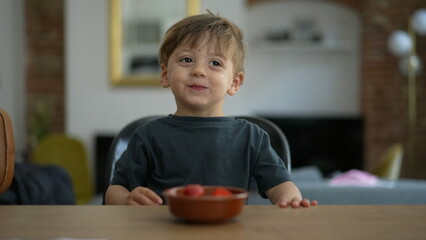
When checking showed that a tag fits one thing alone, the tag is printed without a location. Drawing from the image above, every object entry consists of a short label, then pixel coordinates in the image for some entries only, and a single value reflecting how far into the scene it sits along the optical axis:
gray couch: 2.18
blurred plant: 6.04
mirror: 5.35
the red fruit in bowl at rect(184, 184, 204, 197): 0.82
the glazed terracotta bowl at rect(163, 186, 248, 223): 0.78
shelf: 6.16
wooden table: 0.74
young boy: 1.21
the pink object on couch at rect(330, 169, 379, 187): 2.75
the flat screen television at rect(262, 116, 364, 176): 5.93
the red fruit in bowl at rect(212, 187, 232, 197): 0.82
